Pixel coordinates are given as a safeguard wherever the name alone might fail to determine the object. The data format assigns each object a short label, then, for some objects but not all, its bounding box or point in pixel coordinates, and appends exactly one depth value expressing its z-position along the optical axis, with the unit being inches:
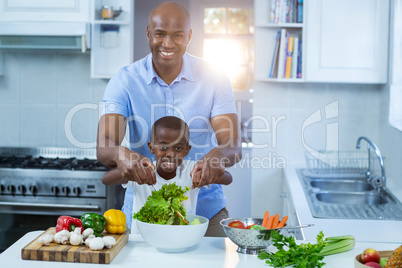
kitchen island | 56.7
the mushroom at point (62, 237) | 59.8
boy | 73.7
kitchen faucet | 102.9
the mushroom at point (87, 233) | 60.5
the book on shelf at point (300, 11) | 126.3
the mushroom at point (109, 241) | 58.6
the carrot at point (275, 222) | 61.7
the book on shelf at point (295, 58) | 127.3
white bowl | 59.3
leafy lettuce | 61.4
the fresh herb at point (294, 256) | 54.2
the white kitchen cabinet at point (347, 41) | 124.5
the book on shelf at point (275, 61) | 129.0
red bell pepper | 62.4
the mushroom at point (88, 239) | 58.9
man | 78.7
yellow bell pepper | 64.8
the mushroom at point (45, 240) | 59.5
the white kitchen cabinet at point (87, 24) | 129.1
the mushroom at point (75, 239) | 59.2
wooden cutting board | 56.9
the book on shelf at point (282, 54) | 127.6
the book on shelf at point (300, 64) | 127.6
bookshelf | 131.0
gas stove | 123.6
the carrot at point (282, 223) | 61.8
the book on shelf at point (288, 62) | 127.7
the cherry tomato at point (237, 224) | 61.8
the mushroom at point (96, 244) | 57.6
